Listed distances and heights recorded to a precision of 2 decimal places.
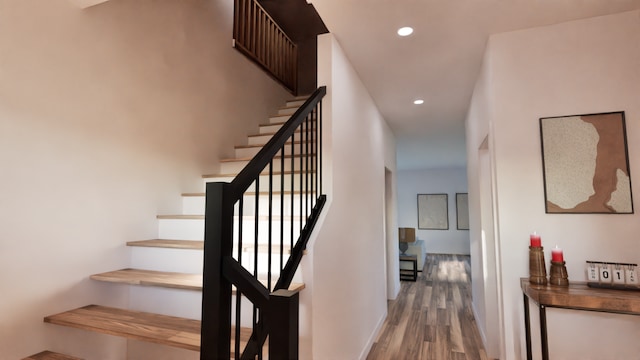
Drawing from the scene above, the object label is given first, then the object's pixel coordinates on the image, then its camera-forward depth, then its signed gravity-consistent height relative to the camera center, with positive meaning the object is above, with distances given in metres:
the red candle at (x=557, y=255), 1.91 -0.27
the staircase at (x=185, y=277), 1.37 -0.36
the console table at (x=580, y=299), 1.64 -0.47
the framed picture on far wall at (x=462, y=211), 9.52 +0.00
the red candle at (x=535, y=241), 1.98 -0.19
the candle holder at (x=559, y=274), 1.90 -0.38
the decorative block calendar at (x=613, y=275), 1.82 -0.37
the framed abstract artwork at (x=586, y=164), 1.94 +0.29
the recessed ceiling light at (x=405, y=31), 2.27 +1.29
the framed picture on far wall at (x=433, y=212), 9.79 -0.03
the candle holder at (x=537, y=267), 1.94 -0.35
